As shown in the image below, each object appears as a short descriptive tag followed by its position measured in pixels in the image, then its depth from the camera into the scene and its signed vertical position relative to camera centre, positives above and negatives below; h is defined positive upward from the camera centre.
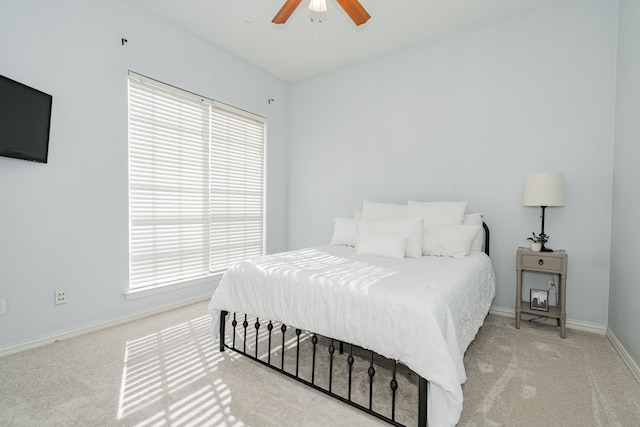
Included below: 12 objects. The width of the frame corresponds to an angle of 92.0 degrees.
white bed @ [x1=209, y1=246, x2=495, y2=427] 1.43 -0.55
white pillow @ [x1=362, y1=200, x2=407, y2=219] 3.35 -0.03
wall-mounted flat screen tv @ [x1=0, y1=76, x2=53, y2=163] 2.04 +0.57
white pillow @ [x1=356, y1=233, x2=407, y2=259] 2.65 -0.32
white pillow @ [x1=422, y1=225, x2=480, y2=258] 2.73 -0.28
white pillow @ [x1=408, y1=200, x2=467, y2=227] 3.05 -0.03
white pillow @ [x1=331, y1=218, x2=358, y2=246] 3.26 -0.26
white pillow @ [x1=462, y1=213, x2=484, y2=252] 3.02 -0.13
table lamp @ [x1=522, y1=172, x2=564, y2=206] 2.65 +0.19
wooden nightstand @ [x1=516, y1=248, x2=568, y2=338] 2.60 -0.51
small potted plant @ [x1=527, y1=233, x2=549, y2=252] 2.76 -0.29
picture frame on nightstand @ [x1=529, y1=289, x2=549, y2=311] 2.76 -0.80
